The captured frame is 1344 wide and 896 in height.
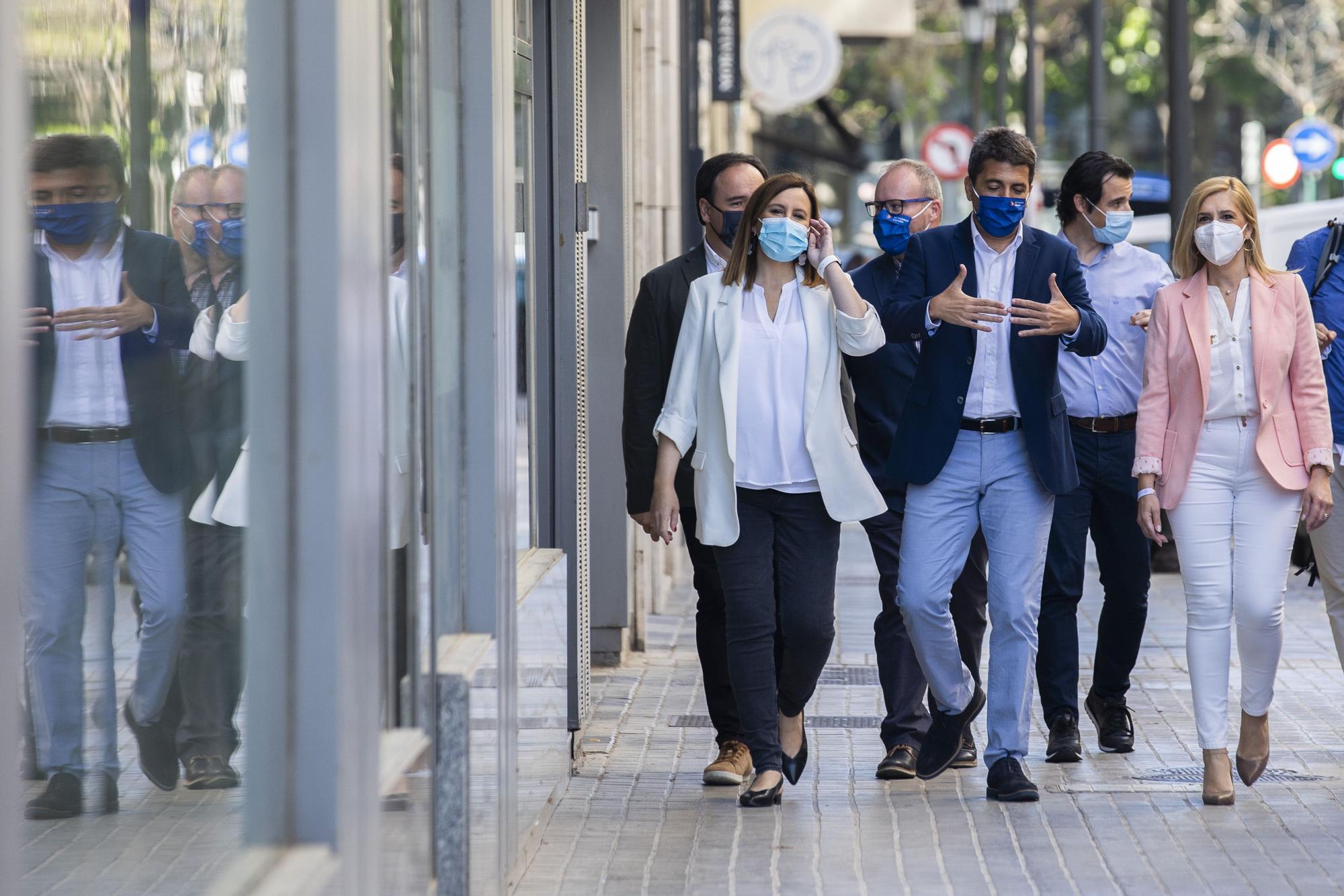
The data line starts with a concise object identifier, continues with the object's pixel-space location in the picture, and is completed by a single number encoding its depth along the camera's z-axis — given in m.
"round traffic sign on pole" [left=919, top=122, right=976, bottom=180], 55.69
